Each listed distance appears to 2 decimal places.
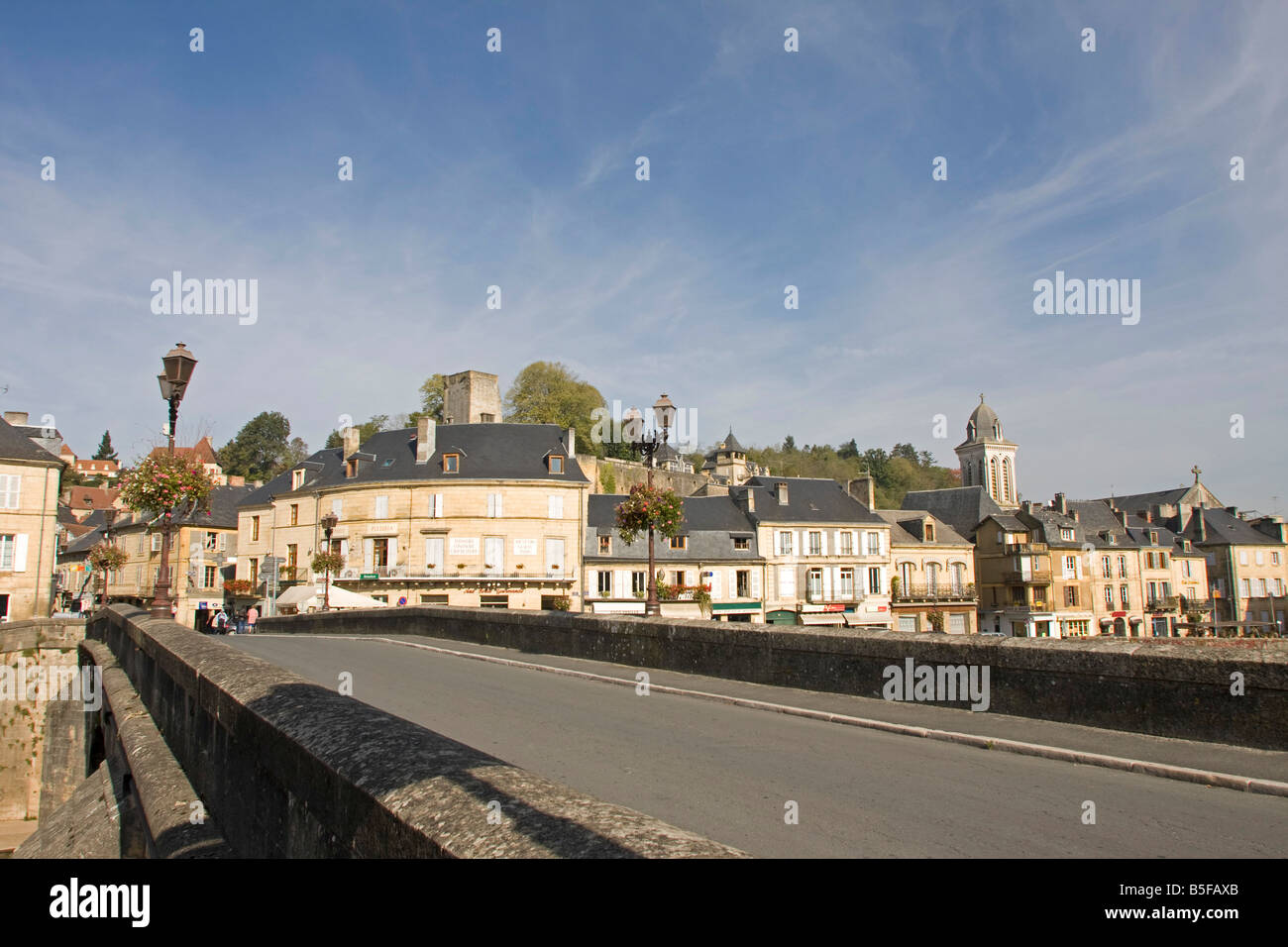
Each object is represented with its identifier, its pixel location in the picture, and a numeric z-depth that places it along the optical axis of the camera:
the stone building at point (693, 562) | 48.28
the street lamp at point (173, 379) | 14.27
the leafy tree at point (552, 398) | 71.81
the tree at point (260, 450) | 114.38
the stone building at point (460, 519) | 46.38
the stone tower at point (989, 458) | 92.31
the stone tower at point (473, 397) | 58.72
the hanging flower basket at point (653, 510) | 16.34
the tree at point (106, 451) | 132.50
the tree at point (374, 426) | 86.00
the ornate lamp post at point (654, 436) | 14.68
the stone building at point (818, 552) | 51.75
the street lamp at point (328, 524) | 34.53
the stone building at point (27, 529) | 35.00
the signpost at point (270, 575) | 46.62
